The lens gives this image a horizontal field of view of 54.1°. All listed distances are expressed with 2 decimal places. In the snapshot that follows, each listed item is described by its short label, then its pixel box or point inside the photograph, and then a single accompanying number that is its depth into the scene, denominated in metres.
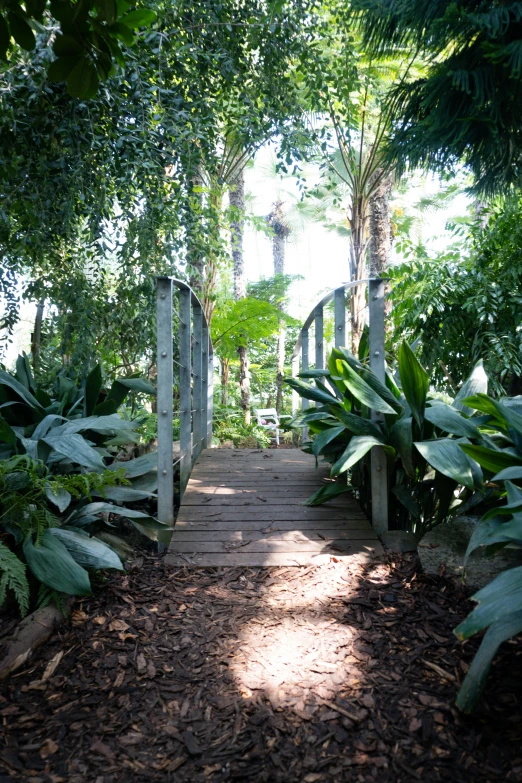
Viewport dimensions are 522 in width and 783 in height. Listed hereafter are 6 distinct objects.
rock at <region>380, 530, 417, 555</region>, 2.67
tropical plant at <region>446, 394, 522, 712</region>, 1.35
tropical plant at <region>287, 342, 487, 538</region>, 2.27
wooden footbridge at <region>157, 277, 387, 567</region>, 2.69
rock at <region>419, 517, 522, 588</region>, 2.13
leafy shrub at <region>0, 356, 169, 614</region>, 2.00
